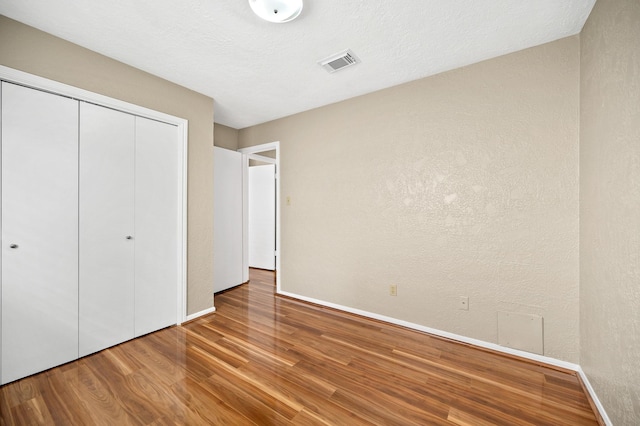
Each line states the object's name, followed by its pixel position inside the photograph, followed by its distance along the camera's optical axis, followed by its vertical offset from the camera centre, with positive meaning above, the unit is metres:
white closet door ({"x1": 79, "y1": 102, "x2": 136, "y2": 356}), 2.15 -0.13
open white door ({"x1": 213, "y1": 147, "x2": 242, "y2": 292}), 3.78 -0.09
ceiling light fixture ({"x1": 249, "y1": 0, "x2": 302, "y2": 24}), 1.61 +1.33
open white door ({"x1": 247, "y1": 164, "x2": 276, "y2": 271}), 5.23 -0.08
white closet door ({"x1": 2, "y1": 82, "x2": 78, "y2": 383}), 1.81 -0.13
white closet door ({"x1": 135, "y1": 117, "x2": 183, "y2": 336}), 2.50 -0.11
